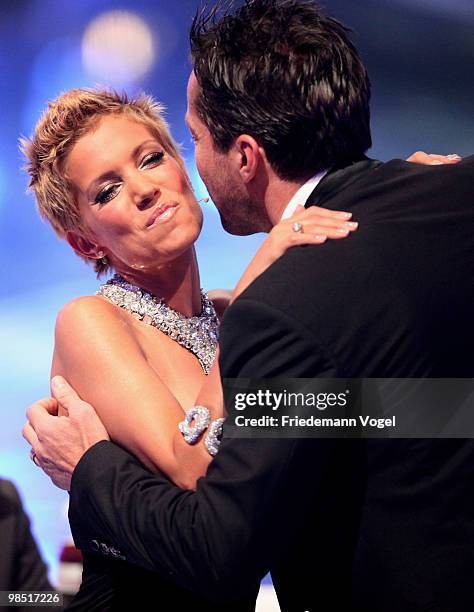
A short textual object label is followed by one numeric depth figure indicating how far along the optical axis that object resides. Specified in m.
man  1.95
